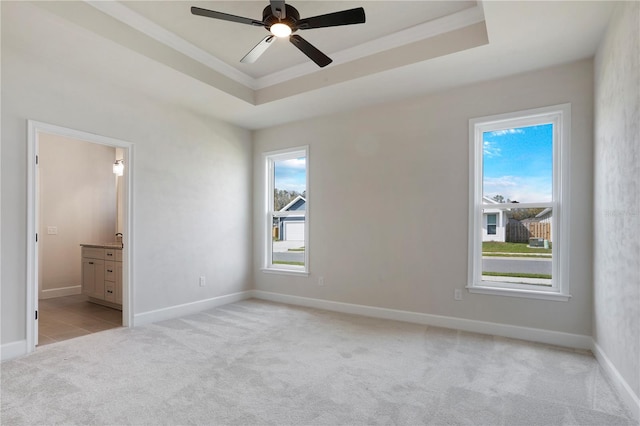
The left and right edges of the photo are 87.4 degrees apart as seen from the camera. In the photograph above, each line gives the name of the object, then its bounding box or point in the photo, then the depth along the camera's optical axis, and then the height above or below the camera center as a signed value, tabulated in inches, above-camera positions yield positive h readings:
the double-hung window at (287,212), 205.0 +2.0
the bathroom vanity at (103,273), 181.2 -33.8
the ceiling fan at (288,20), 90.8 +55.2
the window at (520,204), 133.5 +5.3
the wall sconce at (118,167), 231.5 +32.9
